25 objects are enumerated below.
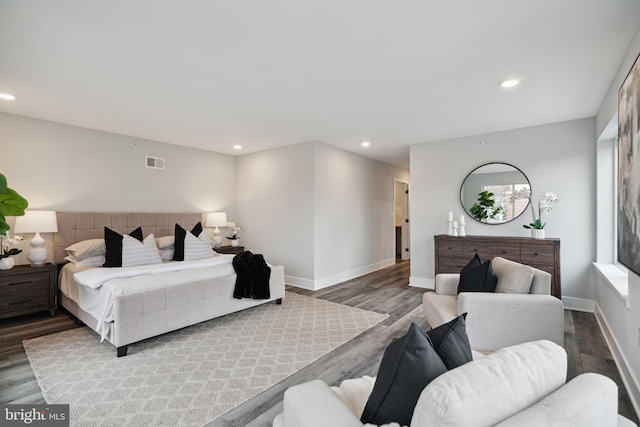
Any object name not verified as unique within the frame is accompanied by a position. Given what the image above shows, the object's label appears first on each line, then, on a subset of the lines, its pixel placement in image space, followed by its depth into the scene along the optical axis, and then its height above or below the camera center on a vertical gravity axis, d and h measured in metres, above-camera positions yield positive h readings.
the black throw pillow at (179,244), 4.20 -0.43
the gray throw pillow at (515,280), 2.50 -0.57
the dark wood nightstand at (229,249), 5.27 -0.65
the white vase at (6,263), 3.40 -0.56
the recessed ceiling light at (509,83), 2.80 +1.19
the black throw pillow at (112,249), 3.55 -0.43
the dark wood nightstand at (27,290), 3.37 -0.88
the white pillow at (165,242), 4.38 -0.43
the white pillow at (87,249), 3.73 -0.45
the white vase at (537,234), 3.92 -0.30
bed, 2.71 -0.80
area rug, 1.93 -1.23
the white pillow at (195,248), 4.12 -0.49
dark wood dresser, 3.74 -0.54
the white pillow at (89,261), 3.68 -0.59
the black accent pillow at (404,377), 0.93 -0.52
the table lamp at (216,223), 5.39 -0.19
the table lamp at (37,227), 3.54 -0.17
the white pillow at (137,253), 3.57 -0.48
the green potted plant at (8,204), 1.95 +0.07
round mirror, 4.32 +0.27
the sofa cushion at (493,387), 0.71 -0.46
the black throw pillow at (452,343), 1.06 -0.48
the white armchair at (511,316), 2.29 -0.81
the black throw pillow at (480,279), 2.63 -0.60
